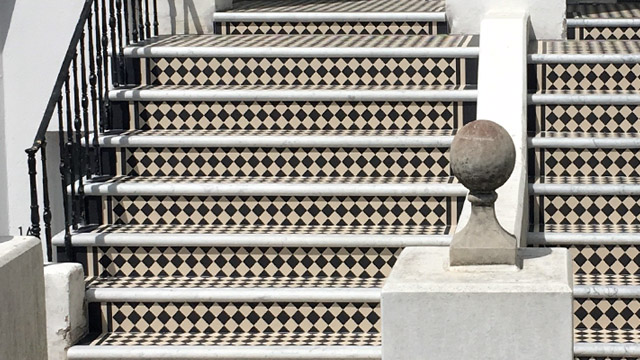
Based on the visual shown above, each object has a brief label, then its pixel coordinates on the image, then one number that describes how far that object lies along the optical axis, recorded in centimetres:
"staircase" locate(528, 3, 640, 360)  619
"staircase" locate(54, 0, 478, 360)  627
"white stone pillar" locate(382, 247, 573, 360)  436
